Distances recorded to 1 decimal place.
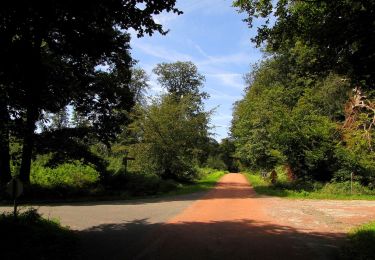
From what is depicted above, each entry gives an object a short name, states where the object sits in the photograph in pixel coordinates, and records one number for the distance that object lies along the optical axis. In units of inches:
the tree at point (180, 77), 2711.6
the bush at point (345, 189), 1135.6
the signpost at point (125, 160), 1105.8
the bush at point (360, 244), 359.6
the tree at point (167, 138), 1348.4
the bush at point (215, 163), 3736.2
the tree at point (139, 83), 2439.8
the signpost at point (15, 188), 430.6
